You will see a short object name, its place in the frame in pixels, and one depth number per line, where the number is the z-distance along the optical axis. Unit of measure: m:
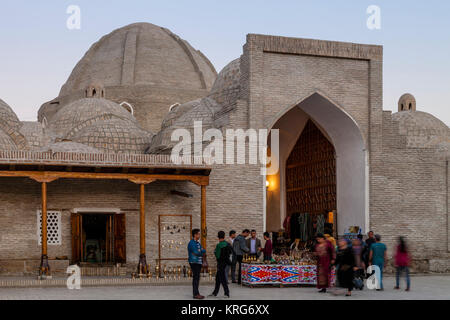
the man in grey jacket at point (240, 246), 15.20
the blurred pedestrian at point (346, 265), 12.66
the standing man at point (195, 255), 12.15
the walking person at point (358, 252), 13.23
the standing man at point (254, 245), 15.54
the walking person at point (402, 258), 13.75
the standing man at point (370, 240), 15.59
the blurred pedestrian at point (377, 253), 14.28
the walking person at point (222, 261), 12.52
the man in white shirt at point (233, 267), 15.23
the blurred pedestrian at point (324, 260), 13.21
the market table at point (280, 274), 14.47
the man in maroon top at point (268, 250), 15.59
